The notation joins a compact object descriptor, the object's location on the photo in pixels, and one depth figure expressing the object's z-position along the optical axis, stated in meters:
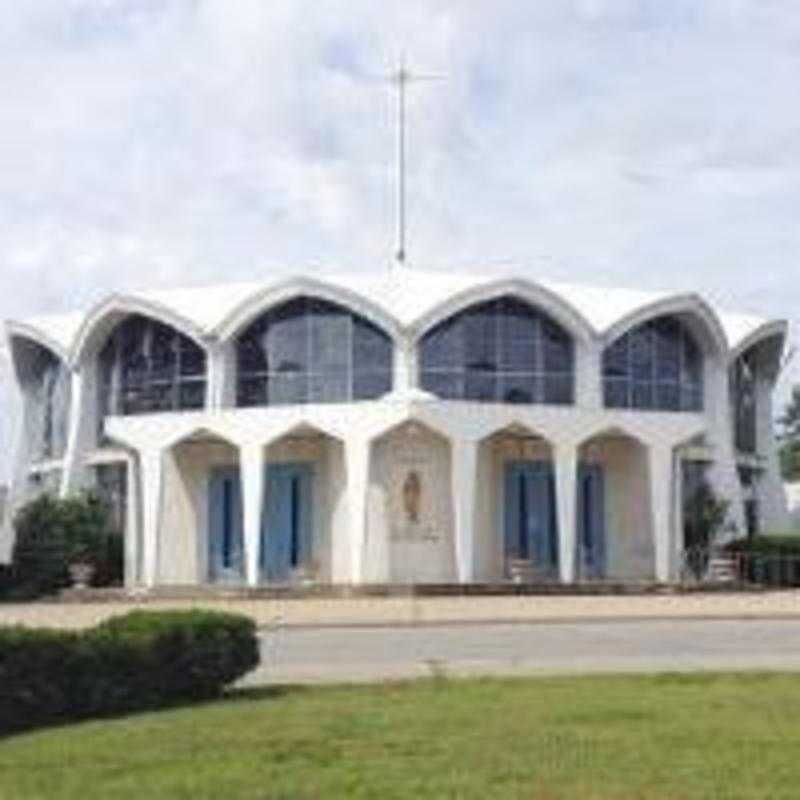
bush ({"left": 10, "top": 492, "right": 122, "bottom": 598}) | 51.91
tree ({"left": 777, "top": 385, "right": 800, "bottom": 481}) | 93.25
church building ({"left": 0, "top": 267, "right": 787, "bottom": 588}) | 49.50
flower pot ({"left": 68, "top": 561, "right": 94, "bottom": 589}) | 51.53
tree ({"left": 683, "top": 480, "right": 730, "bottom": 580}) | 55.97
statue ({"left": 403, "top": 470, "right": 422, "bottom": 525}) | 49.53
